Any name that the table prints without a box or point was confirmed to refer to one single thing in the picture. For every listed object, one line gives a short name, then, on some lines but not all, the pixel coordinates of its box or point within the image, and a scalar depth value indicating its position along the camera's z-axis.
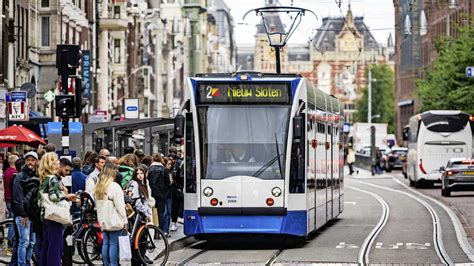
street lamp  41.65
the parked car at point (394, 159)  98.56
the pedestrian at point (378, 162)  97.06
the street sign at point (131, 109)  64.92
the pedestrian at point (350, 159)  88.40
